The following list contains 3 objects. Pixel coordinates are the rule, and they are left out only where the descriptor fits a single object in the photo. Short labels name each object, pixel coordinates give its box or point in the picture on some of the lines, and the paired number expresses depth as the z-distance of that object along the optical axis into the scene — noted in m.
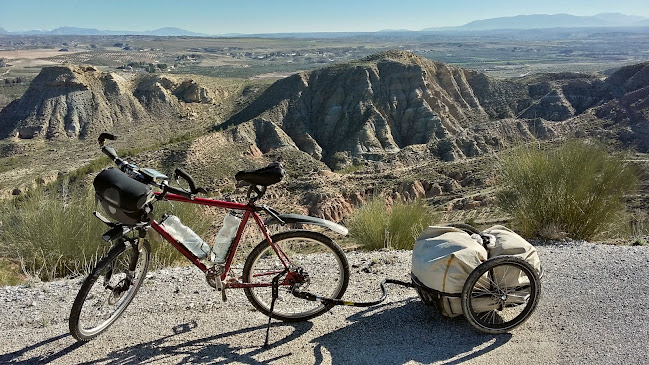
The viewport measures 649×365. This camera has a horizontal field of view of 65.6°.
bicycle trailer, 3.98
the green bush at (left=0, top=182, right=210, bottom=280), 6.20
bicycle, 3.79
